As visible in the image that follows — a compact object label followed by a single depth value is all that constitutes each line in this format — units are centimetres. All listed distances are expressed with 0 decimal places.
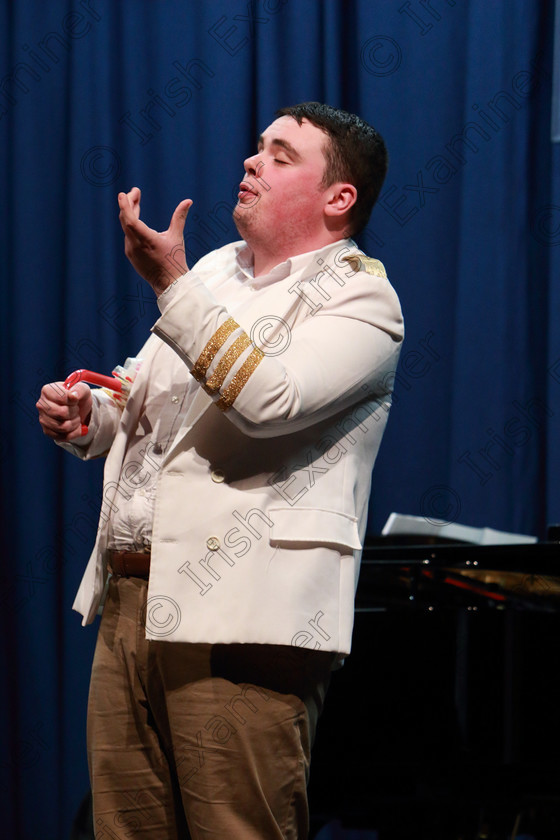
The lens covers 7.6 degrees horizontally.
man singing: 681
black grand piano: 772
